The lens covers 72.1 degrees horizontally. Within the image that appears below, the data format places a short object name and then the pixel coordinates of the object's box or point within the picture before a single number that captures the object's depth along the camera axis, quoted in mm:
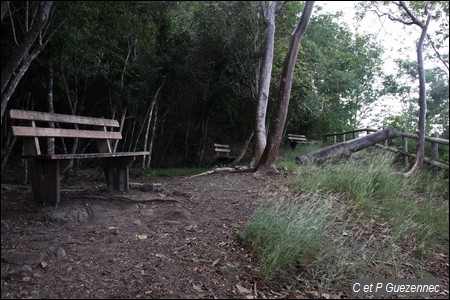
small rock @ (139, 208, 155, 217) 3455
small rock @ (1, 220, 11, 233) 2478
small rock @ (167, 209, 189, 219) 3451
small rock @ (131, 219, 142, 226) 3178
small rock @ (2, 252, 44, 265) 2203
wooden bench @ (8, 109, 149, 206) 2969
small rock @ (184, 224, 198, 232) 3137
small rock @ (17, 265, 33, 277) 2111
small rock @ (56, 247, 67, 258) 2393
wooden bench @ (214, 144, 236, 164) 8013
